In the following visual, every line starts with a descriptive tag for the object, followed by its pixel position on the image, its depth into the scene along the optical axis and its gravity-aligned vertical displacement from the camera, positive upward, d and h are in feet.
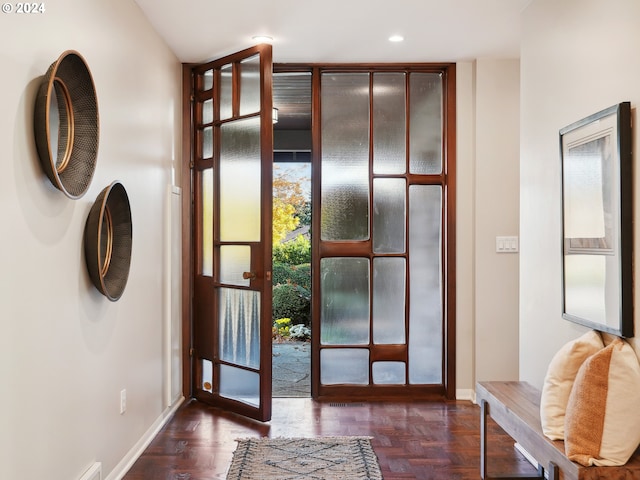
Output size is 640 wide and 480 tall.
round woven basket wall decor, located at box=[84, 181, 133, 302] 7.74 +0.06
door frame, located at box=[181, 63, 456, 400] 13.43 +0.88
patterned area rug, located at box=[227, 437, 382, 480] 9.05 -3.72
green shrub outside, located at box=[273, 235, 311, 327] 26.71 -1.77
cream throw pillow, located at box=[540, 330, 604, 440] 6.84 -1.74
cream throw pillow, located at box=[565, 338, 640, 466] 6.13 -1.89
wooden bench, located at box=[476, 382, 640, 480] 6.01 -2.43
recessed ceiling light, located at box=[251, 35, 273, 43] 11.71 +4.34
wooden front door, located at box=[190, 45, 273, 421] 11.82 +0.31
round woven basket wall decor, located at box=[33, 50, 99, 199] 6.23 +1.47
